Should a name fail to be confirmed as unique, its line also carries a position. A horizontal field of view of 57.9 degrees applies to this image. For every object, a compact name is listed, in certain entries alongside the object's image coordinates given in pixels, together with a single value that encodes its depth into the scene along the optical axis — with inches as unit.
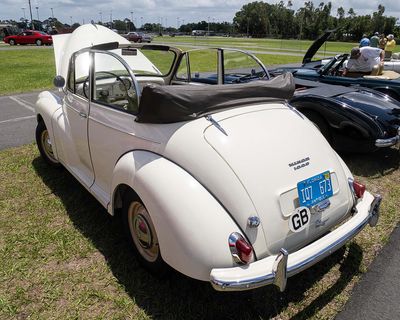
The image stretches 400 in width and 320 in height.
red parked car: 1307.8
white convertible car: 83.6
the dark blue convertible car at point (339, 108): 182.4
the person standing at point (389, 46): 542.0
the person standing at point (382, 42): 626.3
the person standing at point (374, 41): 538.3
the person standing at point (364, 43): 331.3
